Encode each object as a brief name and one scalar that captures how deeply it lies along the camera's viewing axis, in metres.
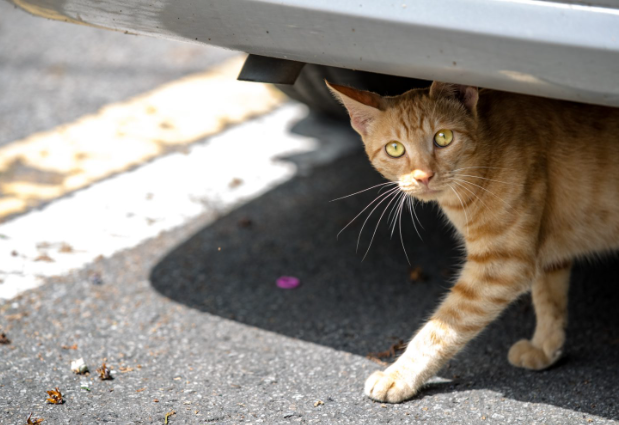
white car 1.60
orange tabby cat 2.10
